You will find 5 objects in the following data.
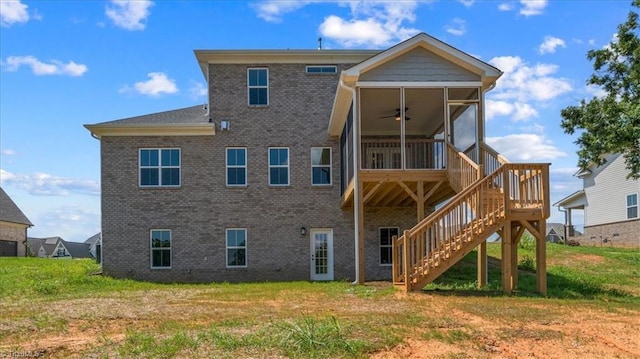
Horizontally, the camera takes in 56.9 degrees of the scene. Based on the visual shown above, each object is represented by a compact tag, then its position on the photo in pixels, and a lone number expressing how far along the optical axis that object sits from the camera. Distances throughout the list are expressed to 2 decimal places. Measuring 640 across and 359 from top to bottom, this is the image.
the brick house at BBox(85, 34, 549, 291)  19.73
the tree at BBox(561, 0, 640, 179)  15.22
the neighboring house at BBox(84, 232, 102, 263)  63.84
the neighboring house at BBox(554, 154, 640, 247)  28.83
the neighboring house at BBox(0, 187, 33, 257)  39.75
